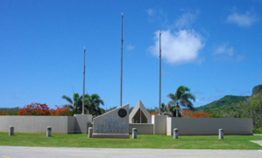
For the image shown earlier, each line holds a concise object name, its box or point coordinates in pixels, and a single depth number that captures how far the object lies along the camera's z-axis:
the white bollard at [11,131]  27.94
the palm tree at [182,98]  40.62
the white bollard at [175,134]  26.64
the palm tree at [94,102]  47.09
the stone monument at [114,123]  26.30
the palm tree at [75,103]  46.06
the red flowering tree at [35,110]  40.56
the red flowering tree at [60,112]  42.78
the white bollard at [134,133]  26.50
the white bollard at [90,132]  26.60
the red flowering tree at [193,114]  47.08
